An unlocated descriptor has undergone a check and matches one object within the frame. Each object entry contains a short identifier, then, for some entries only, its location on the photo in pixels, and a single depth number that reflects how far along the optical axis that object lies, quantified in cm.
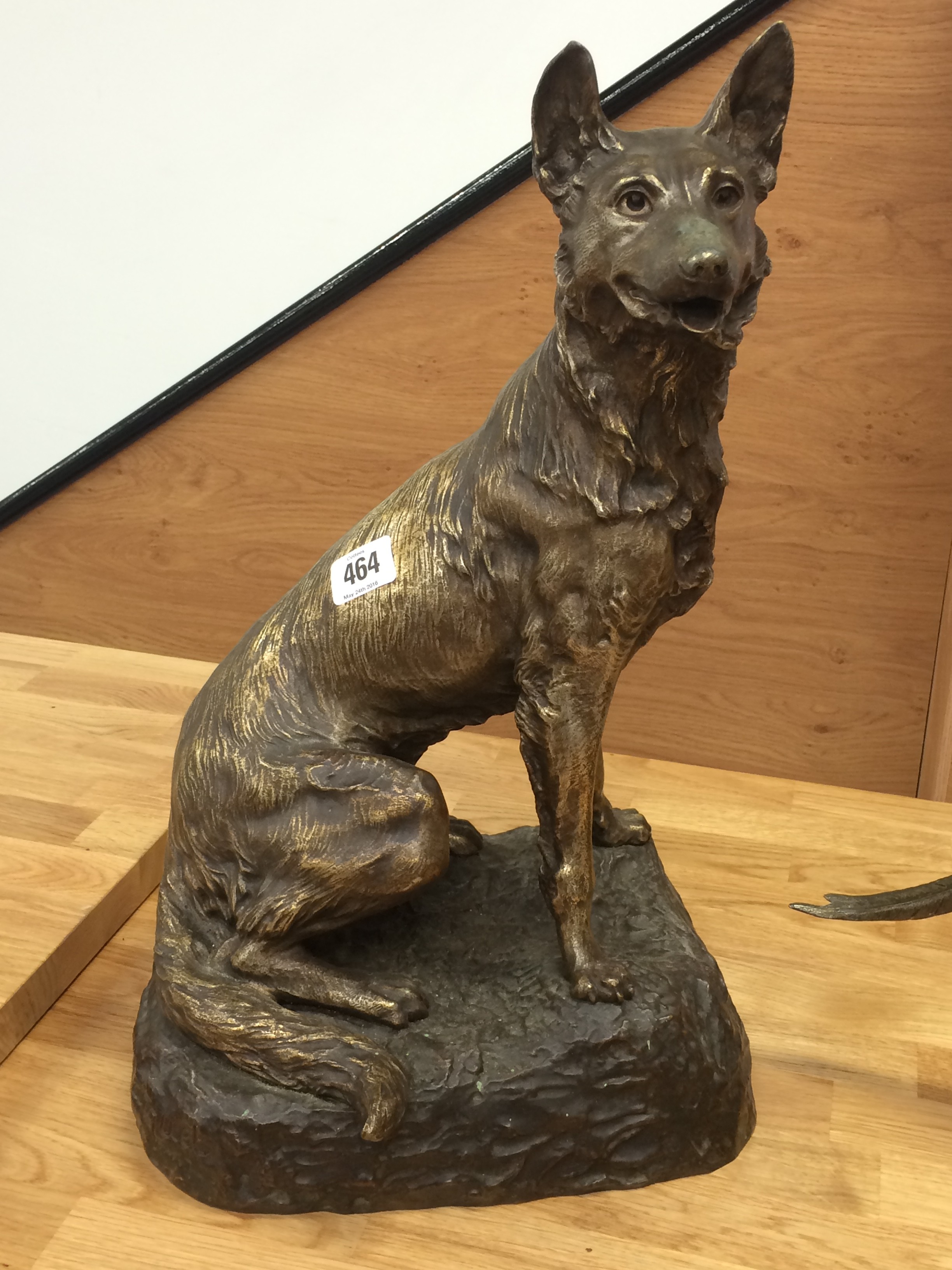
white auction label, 134
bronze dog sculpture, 113
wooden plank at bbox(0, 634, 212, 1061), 168
